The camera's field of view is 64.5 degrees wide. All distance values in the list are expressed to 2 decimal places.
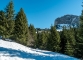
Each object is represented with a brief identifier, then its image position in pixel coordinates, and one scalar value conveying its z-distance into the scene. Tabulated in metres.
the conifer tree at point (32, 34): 30.27
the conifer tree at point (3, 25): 15.68
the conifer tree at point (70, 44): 20.14
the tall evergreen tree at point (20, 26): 19.08
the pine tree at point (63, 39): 21.37
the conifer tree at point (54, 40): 21.13
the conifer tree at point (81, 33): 12.03
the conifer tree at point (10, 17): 16.01
